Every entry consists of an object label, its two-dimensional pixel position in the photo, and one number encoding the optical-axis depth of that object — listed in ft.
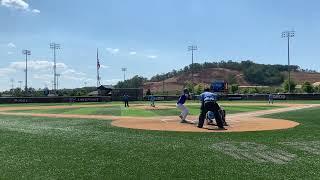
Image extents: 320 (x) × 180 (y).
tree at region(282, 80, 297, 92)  341.95
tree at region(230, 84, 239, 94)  340.26
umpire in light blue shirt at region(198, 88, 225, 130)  61.96
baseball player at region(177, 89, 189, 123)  74.82
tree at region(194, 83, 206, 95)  354.37
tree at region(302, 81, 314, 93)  300.36
